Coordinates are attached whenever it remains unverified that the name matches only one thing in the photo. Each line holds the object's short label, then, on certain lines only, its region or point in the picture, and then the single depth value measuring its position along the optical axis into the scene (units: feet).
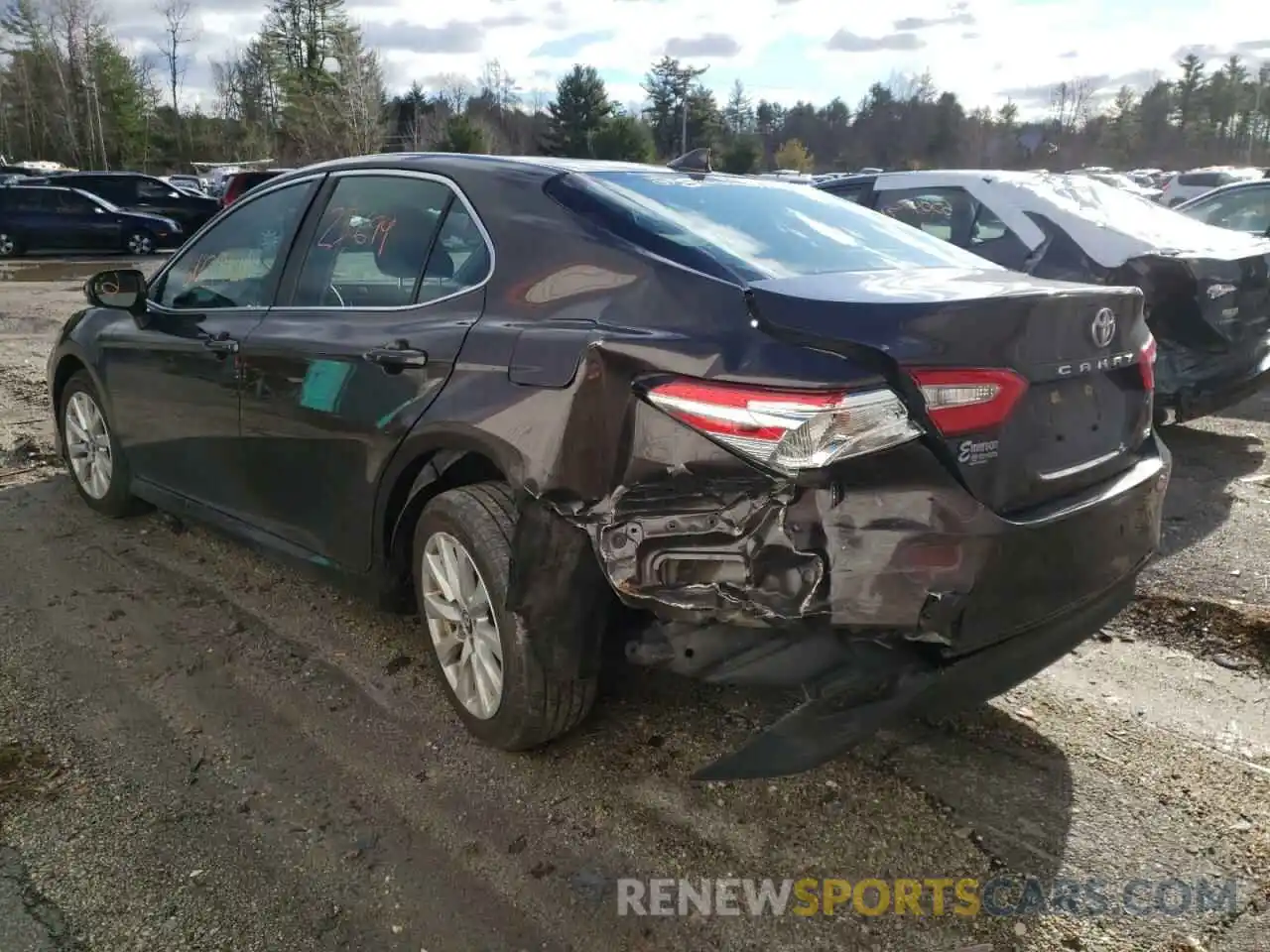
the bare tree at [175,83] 207.00
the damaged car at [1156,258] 17.90
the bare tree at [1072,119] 267.96
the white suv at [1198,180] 76.09
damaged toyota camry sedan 7.22
